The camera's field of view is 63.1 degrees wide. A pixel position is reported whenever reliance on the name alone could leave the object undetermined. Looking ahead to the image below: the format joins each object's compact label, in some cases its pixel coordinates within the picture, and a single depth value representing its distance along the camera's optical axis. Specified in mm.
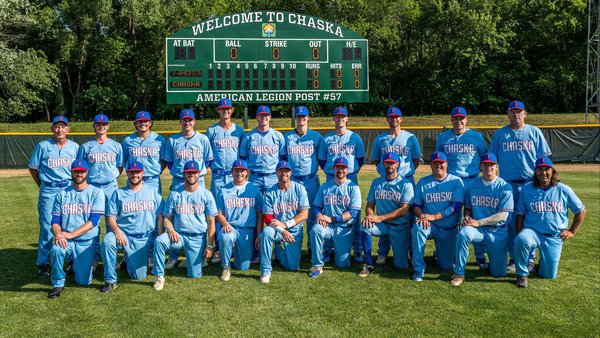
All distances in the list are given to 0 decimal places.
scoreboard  15906
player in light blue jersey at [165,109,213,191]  6273
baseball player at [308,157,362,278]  5965
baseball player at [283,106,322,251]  6605
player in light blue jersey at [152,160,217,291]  5609
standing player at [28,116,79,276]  5965
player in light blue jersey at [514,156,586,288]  5445
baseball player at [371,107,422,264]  6473
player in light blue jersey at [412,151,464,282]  5754
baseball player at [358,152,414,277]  5906
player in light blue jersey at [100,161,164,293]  5512
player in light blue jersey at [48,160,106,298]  5277
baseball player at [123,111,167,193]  6250
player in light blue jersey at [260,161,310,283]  5867
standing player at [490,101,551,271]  5945
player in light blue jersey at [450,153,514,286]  5418
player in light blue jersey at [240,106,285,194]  6547
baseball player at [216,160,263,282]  5887
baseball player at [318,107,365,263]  6586
